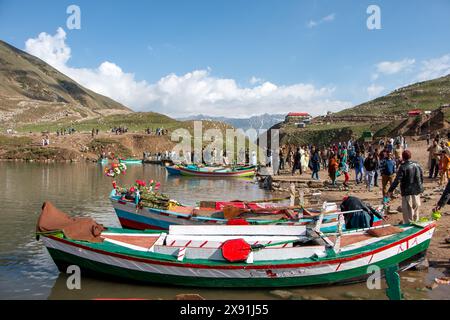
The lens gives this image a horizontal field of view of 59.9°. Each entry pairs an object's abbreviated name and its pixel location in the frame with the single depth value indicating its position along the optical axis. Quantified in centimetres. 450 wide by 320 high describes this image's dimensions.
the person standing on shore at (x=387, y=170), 1661
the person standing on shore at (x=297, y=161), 3142
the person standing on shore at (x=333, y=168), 2262
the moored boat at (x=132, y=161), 5868
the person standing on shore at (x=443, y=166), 1855
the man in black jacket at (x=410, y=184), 1077
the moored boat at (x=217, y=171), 3916
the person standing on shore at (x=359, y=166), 2274
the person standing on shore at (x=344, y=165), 2314
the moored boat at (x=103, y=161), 5635
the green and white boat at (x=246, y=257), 872
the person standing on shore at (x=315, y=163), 2608
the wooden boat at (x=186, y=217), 1205
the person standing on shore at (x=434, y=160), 2066
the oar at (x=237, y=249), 870
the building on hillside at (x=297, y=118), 10059
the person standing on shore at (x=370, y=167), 2006
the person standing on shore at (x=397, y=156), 2254
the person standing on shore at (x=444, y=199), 948
